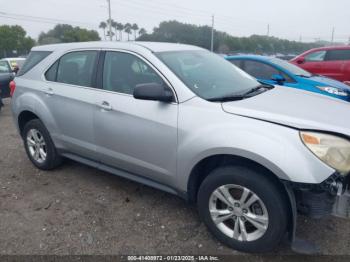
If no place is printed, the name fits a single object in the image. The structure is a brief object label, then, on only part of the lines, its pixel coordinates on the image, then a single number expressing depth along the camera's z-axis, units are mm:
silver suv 2297
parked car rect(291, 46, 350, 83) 8750
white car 15899
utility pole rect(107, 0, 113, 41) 40072
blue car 5863
